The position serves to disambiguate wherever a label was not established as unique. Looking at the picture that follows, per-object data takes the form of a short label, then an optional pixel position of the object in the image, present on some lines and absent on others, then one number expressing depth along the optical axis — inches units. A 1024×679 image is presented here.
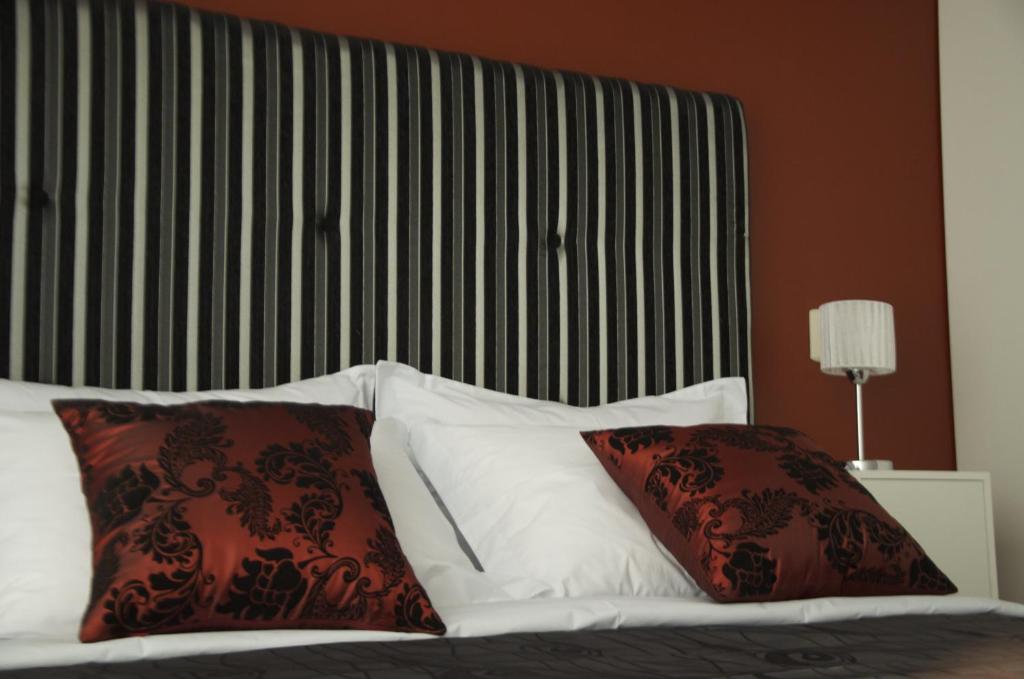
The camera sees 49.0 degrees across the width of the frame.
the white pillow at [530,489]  74.3
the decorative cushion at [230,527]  56.0
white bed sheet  52.1
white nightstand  106.6
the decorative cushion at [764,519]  69.0
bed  79.2
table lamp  112.7
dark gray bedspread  46.5
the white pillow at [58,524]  59.2
